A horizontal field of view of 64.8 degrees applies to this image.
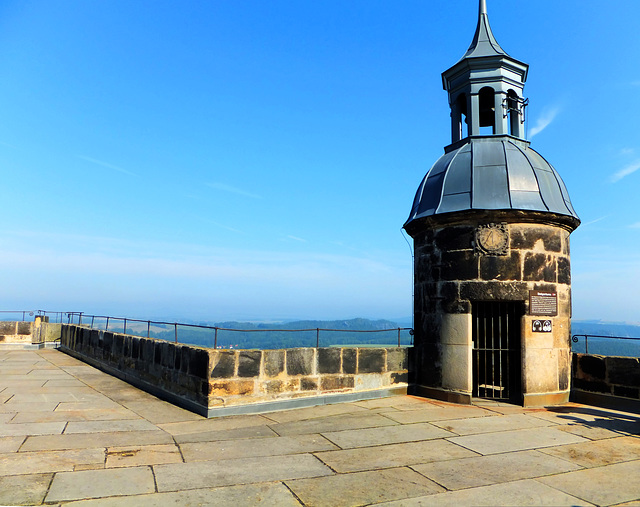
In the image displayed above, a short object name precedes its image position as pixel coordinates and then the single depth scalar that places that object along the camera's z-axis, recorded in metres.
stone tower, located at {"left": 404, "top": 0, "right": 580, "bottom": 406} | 9.20
